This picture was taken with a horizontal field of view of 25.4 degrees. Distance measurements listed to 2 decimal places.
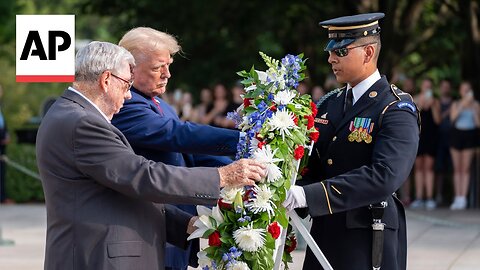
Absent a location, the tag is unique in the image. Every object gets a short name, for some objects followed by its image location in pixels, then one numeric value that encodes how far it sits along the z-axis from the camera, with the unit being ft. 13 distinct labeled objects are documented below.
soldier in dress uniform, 16.34
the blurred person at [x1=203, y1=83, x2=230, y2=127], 57.57
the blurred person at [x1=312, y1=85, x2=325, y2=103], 57.47
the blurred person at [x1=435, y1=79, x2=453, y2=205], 53.67
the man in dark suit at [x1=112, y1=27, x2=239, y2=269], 17.74
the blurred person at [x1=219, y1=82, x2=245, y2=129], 55.98
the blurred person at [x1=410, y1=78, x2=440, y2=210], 54.03
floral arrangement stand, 16.51
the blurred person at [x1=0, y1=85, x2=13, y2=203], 56.85
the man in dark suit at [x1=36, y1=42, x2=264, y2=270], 14.83
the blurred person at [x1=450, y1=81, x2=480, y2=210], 52.26
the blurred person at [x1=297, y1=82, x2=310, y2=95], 59.52
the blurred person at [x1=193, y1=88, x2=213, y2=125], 58.90
